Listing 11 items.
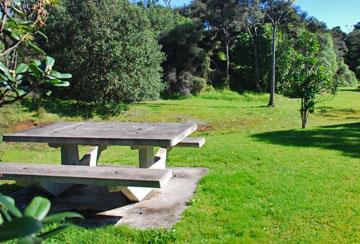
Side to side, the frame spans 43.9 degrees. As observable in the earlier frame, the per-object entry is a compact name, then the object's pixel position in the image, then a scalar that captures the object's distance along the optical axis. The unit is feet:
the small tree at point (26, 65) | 4.41
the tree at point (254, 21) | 109.60
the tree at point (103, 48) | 64.49
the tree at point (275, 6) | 110.45
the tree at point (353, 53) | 188.96
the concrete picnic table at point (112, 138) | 19.94
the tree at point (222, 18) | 109.50
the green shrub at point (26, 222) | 2.70
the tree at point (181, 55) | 101.09
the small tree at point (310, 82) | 50.06
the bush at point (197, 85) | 103.86
